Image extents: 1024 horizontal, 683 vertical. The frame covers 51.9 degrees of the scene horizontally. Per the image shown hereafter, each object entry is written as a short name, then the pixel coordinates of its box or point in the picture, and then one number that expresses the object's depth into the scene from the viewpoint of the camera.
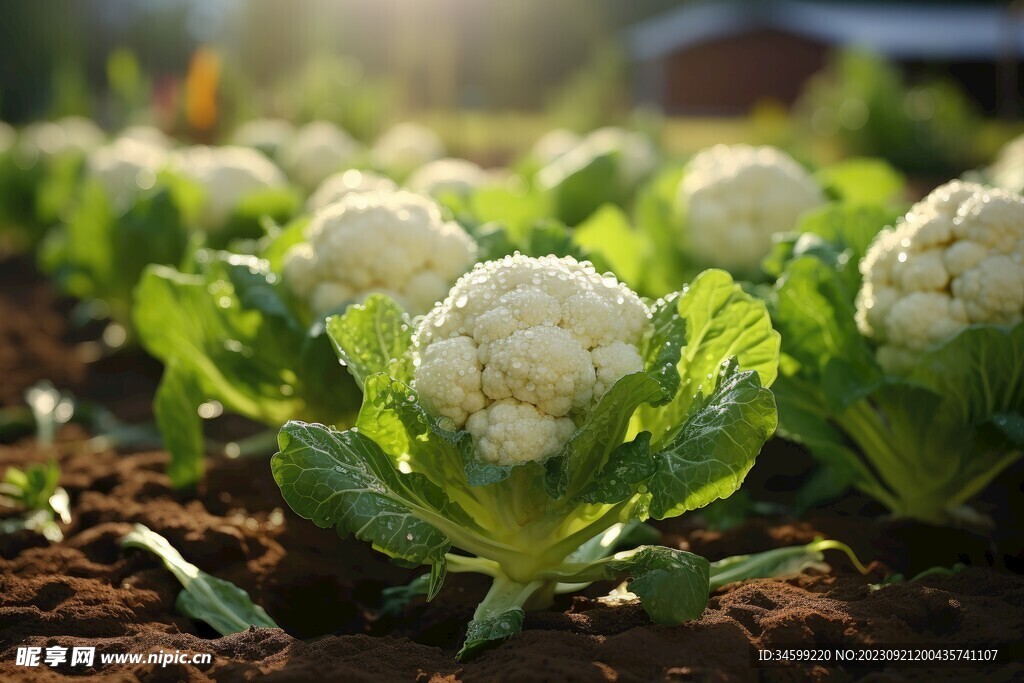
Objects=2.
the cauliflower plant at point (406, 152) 8.05
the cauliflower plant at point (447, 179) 6.09
